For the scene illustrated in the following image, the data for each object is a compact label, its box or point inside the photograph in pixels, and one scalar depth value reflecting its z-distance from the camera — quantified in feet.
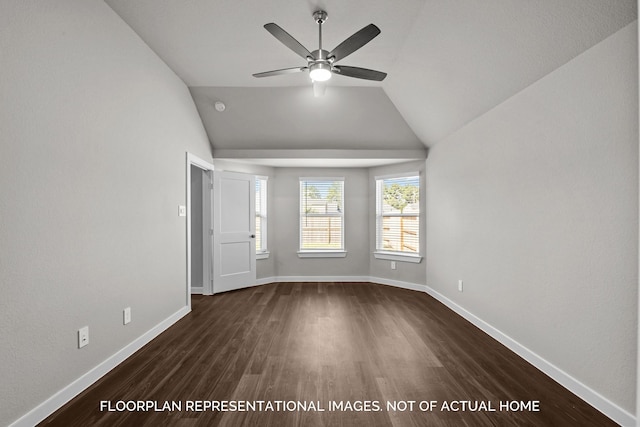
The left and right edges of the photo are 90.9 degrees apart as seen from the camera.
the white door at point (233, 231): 16.10
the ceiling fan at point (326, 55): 7.41
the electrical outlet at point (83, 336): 7.12
